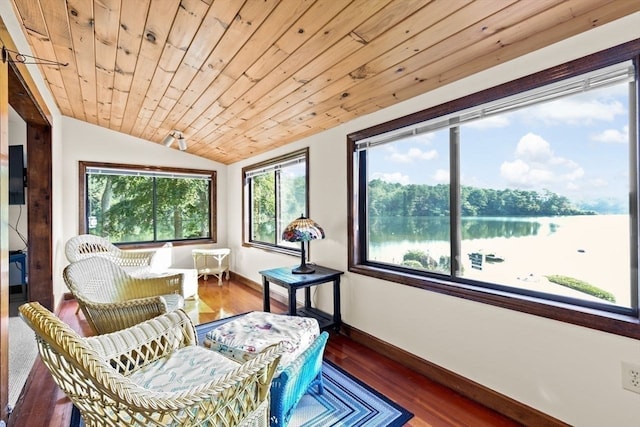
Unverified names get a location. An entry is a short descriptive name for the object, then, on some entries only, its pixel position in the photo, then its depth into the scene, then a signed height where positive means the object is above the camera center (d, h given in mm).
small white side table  4867 -812
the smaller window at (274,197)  3730 +223
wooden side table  2588 -615
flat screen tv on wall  2998 +398
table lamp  2771 -183
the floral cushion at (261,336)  1770 -764
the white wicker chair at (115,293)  2014 -614
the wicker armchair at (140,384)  950 -607
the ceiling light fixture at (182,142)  3890 +917
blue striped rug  1714 -1174
